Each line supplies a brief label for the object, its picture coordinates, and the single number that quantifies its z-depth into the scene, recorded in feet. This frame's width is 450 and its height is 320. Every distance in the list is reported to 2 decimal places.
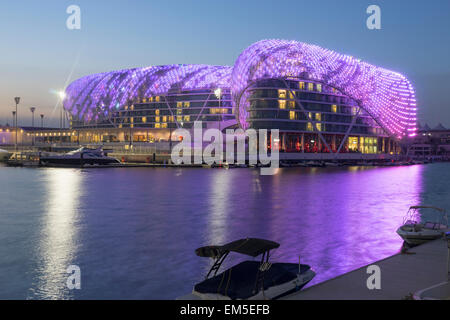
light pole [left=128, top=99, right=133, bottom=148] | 628.20
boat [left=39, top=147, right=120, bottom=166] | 352.28
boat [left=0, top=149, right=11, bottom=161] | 437.58
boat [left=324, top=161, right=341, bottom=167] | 433.48
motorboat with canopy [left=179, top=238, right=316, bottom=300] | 44.52
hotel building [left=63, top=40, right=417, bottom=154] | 446.60
